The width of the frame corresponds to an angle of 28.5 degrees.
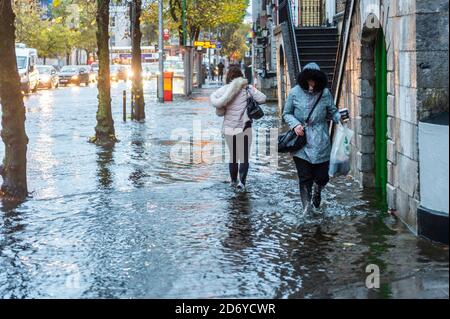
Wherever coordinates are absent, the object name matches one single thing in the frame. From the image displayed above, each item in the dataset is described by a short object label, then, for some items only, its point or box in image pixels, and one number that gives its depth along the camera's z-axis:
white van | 48.97
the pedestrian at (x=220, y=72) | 65.54
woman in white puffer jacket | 12.53
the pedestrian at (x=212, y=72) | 88.55
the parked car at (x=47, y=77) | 59.19
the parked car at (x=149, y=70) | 81.59
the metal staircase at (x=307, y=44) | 22.97
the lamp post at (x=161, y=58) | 38.50
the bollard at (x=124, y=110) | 27.08
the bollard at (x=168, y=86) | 41.06
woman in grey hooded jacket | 10.08
